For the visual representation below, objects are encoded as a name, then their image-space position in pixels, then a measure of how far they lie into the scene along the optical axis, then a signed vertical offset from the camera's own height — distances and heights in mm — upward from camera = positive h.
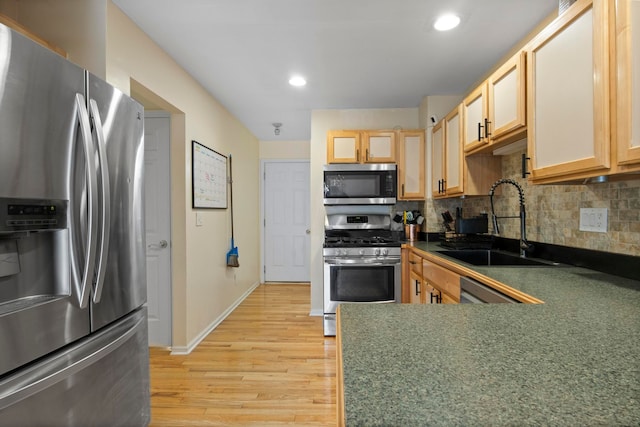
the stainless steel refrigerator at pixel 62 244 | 873 -103
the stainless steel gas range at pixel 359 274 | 2914 -580
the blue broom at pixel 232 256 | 3586 -502
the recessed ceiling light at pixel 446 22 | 1899 +1163
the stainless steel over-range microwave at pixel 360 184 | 3230 +283
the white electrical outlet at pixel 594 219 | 1519 -44
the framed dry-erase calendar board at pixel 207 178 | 2771 +333
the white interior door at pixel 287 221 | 5047 -147
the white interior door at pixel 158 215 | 2701 -23
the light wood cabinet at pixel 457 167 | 2428 +355
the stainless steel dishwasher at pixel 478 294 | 1270 -369
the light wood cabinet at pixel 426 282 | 1867 -500
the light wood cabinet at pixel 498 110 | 1645 +615
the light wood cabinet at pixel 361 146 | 3297 +679
